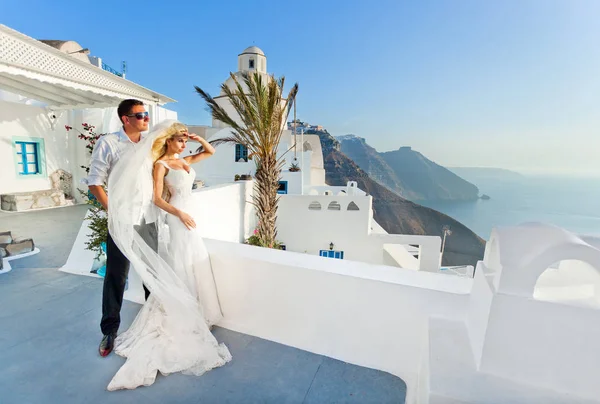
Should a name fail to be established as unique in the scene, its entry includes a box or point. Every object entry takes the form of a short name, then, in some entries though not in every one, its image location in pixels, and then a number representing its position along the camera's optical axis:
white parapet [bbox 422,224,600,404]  1.17
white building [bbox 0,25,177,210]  4.45
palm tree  7.07
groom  2.22
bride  2.07
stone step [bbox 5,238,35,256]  4.04
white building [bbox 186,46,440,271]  12.22
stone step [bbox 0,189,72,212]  7.65
